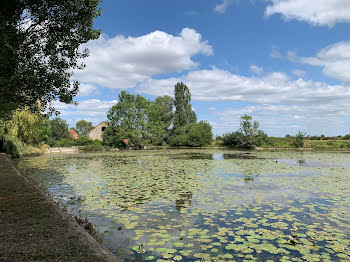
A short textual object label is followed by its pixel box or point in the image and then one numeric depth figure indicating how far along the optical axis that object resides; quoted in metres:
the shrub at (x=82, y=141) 51.56
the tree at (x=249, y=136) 51.22
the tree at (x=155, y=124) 49.62
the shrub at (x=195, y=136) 57.22
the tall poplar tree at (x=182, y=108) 63.75
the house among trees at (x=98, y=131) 63.13
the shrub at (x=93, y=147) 45.94
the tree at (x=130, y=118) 47.38
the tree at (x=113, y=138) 48.28
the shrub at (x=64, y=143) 49.05
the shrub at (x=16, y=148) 25.91
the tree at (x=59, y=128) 67.69
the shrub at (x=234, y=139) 52.44
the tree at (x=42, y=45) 8.30
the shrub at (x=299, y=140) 48.47
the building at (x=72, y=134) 72.61
